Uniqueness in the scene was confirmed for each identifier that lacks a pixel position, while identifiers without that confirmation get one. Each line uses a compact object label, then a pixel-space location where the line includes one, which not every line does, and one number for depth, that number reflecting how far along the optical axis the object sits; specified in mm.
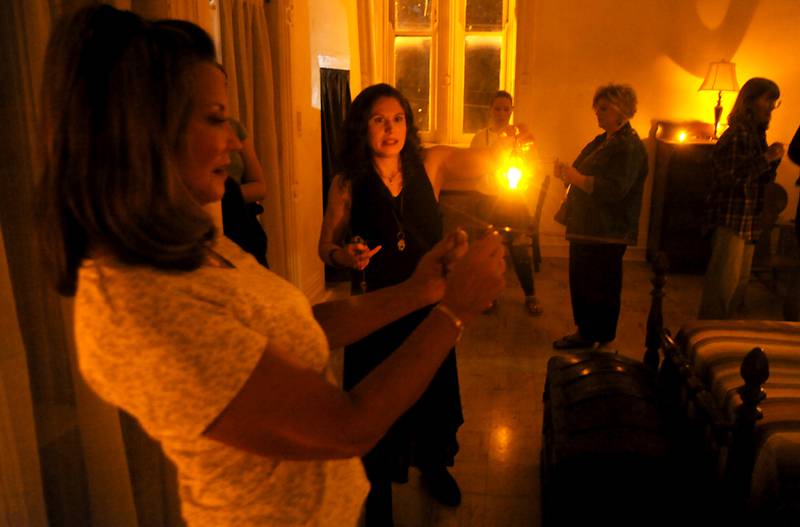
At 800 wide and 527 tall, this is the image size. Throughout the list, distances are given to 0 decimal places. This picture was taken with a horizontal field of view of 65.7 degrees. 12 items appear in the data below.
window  6625
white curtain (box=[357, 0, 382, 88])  6219
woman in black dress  2148
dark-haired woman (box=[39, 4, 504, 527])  759
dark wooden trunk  1861
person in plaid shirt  3590
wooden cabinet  5512
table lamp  5492
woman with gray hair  3297
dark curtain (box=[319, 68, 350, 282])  4934
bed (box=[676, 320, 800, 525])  1655
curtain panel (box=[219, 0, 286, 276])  2998
